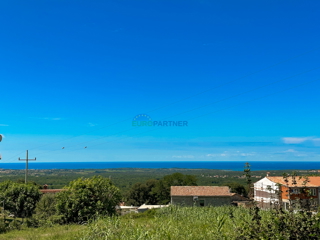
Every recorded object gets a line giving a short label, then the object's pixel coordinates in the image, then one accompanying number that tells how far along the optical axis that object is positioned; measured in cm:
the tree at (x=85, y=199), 1883
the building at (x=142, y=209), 4038
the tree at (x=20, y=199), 2982
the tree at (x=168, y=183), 5406
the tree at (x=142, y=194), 5859
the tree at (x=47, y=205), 2327
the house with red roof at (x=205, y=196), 4016
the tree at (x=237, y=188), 5732
